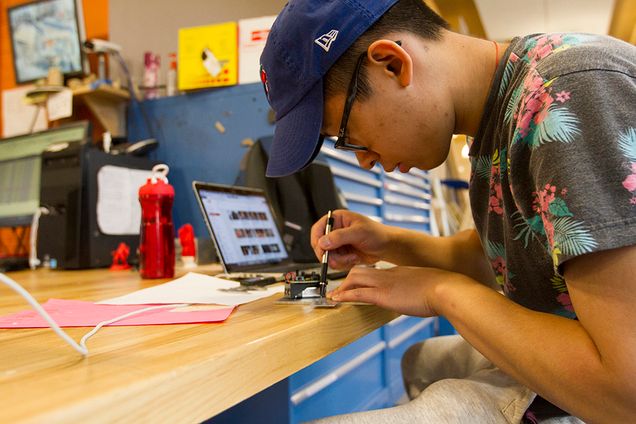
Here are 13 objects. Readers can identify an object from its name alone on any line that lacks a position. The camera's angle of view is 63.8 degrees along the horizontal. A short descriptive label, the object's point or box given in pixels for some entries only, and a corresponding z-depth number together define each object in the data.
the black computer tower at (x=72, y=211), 1.52
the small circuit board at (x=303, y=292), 0.73
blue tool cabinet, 1.69
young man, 0.47
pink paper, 0.59
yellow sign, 1.81
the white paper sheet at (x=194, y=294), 0.73
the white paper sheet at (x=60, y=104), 1.93
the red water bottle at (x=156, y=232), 1.13
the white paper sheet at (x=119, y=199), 1.57
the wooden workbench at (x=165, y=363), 0.31
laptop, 1.07
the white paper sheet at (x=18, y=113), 2.22
